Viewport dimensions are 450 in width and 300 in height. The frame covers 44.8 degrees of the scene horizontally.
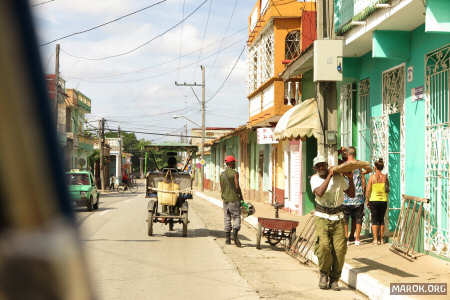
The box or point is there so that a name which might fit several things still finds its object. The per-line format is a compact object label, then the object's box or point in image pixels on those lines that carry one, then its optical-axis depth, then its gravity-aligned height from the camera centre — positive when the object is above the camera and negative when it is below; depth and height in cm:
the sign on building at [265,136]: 2152 +114
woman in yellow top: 1097 -66
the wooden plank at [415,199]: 946 -60
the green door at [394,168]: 1186 -6
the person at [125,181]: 5133 -164
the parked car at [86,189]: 2092 -100
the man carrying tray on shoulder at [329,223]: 740 -81
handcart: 1105 -129
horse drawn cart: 1309 -74
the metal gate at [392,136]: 1152 +64
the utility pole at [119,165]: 8362 -15
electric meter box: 948 +179
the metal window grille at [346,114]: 1451 +136
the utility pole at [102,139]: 4694 +218
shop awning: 1230 +99
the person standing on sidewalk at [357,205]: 1109 -82
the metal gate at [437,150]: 909 +27
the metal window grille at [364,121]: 1334 +109
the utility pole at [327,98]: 962 +118
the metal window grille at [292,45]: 2286 +507
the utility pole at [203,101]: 4519 +536
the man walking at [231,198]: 1185 -74
